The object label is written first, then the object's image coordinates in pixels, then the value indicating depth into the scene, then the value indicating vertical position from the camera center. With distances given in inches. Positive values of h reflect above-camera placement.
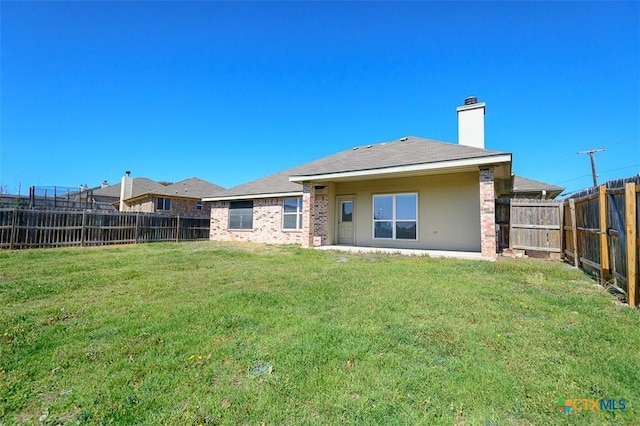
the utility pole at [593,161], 1023.1 +243.4
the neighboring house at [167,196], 887.1 +84.2
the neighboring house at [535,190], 610.9 +78.1
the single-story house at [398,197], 373.4 +47.2
